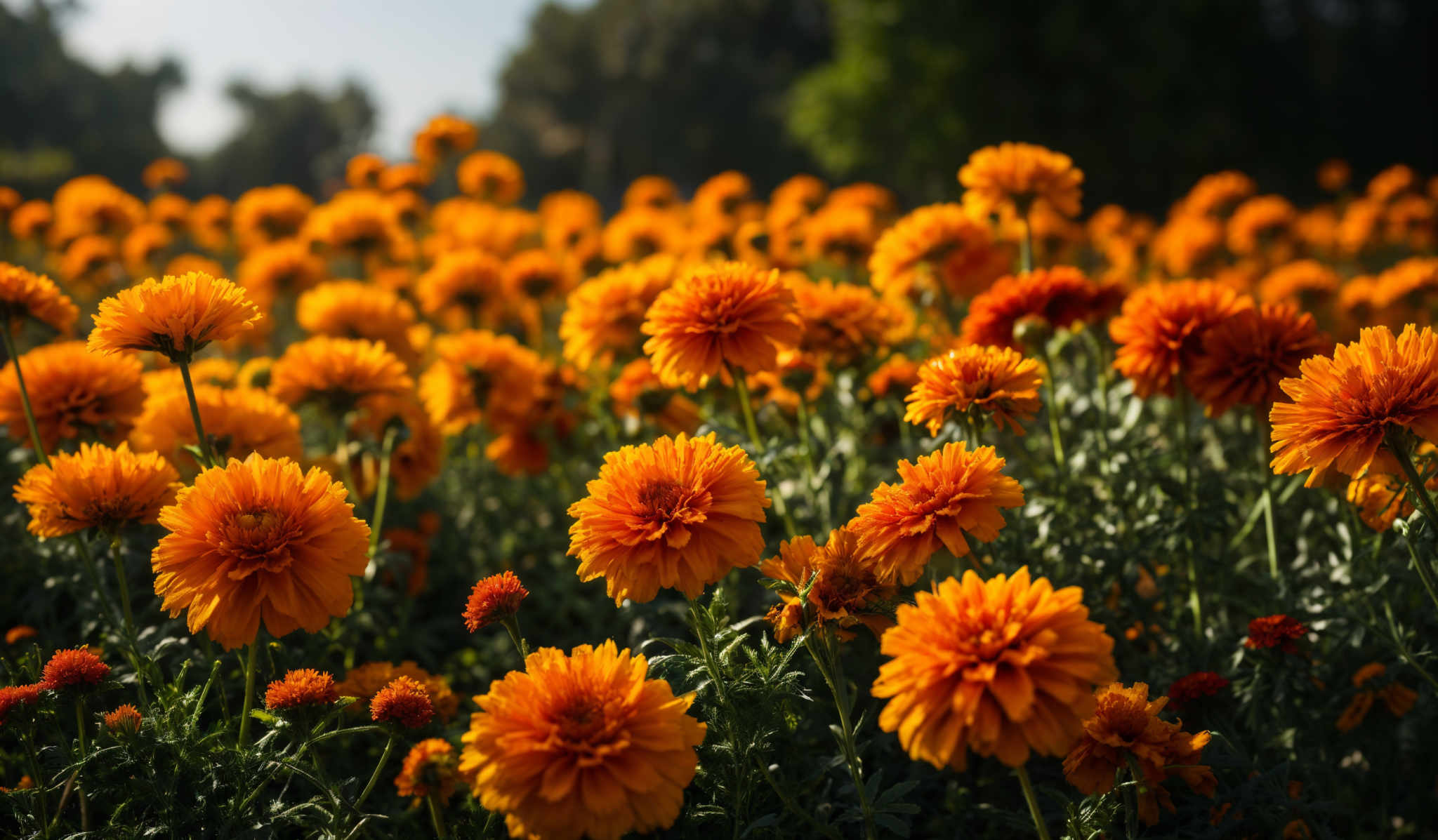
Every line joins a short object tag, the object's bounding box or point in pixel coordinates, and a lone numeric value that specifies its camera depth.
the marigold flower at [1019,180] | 1.16
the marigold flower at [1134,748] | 0.85
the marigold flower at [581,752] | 0.80
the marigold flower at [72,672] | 0.86
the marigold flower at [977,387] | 0.91
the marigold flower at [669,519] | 0.85
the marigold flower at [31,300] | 0.99
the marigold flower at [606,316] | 1.13
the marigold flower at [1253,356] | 0.98
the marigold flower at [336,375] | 1.10
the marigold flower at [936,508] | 0.84
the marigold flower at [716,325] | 0.96
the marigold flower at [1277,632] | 0.93
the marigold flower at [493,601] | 0.85
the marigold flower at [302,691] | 0.86
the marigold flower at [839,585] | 0.86
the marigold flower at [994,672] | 0.78
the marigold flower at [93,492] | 0.92
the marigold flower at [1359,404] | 0.84
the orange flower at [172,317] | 0.88
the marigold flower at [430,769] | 0.85
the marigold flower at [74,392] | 1.03
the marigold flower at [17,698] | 0.85
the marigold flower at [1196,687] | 0.92
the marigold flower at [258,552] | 0.84
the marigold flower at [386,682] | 0.94
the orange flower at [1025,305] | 1.05
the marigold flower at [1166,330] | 1.01
